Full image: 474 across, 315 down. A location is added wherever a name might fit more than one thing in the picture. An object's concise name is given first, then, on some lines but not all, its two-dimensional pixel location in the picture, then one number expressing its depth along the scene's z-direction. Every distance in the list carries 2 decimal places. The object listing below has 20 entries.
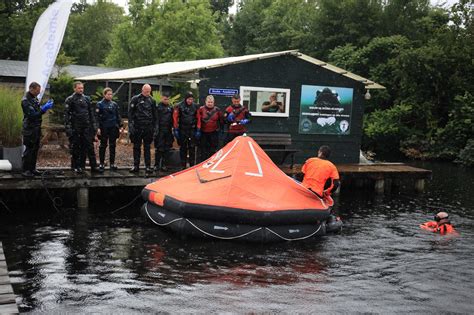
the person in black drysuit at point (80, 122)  11.80
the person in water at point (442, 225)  11.51
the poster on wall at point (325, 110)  16.84
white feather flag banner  11.64
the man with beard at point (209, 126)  13.09
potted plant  12.05
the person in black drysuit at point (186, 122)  12.97
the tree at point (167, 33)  44.17
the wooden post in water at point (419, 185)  17.22
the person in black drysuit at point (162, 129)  12.97
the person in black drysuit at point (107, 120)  12.38
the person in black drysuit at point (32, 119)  11.02
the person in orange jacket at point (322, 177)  10.77
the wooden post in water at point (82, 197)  12.21
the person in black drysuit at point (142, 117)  12.35
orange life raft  9.68
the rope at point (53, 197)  11.47
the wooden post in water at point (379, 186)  16.64
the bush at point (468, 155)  28.66
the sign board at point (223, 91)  15.25
